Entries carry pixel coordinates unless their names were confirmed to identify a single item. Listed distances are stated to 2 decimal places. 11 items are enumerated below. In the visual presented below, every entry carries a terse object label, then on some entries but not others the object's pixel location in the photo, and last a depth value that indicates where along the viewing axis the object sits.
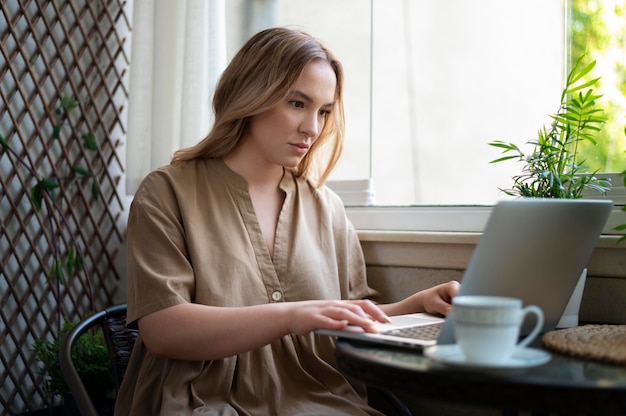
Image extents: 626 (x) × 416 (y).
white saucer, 0.89
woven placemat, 1.02
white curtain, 2.31
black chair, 1.62
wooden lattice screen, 2.49
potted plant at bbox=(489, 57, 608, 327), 1.45
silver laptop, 0.99
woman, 1.42
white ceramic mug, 0.88
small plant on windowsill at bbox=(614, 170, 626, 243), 1.35
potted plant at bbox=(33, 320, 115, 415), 2.14
